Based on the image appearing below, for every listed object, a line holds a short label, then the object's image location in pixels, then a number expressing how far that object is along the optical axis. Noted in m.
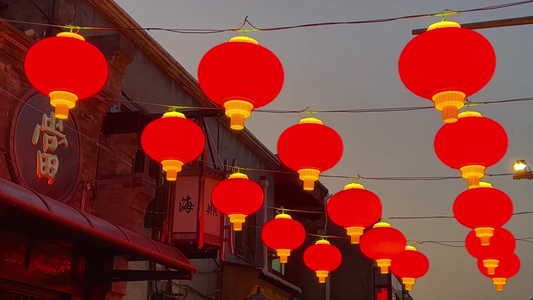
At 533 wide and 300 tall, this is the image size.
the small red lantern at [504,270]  13.52
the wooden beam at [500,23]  7.77
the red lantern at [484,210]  10.34
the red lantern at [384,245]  12.63
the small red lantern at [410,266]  14.50
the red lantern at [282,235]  13.32
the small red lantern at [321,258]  15.12
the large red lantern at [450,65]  6.35
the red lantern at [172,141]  9.06
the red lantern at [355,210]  10.94
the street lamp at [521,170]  19.16
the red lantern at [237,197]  10.98
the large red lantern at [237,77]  6.99
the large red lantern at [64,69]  7.22
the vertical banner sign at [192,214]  13.48
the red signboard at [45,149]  9.74
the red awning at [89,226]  7.88
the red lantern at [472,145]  8.24
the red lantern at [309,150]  8.75
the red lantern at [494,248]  12.67
